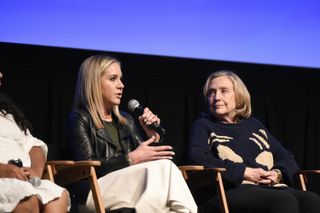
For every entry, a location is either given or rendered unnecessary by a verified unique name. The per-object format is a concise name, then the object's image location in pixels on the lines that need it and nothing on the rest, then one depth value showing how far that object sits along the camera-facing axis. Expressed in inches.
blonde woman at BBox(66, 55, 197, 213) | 249.5
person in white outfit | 221.1
